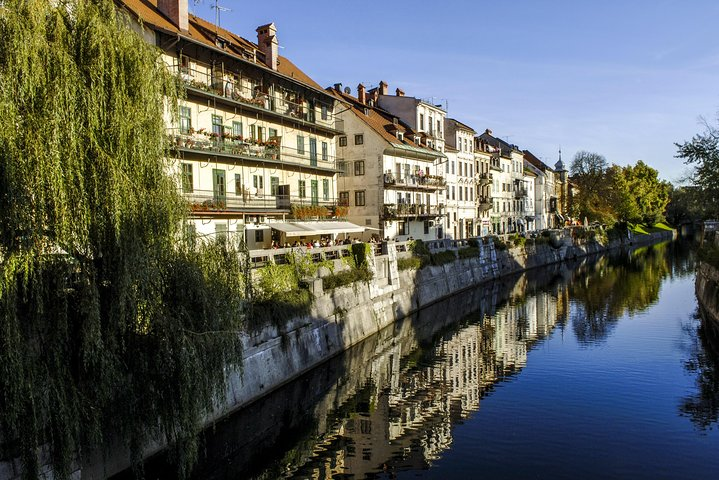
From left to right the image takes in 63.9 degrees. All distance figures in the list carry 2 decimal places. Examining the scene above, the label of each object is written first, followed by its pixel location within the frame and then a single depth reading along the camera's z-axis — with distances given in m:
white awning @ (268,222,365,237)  35.88
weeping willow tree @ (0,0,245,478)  10.90
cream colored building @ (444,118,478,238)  65.44
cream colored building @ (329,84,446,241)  51.03
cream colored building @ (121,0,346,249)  32.12
